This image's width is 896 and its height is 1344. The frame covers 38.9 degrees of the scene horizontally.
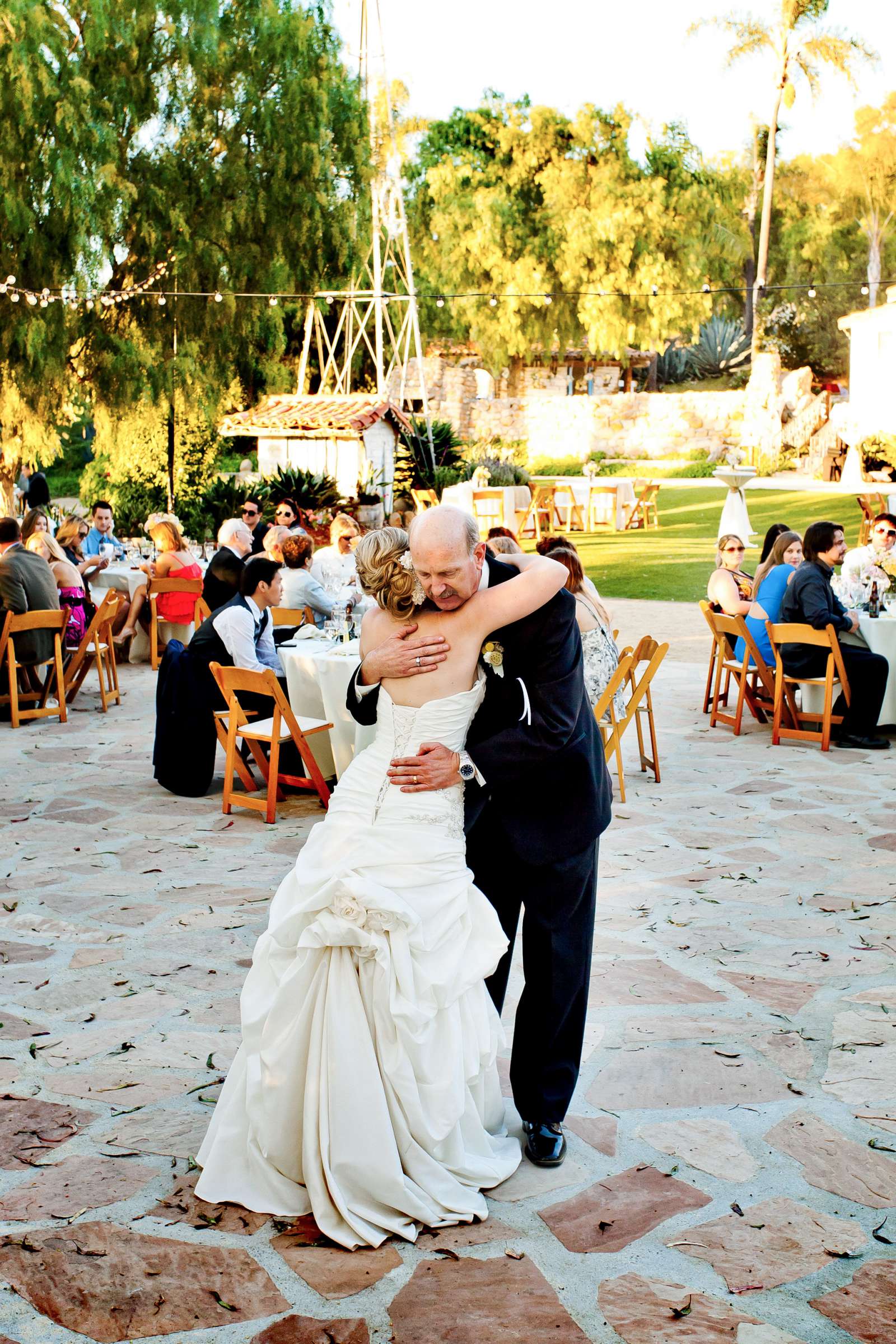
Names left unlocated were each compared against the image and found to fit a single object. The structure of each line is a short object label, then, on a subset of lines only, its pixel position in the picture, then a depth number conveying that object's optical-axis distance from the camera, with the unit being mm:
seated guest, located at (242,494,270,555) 12336
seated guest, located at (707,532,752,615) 9117
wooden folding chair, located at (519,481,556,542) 23864
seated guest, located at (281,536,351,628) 8648
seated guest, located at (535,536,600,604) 6918
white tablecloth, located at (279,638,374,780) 6934
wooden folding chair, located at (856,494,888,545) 17984
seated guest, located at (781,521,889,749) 8312
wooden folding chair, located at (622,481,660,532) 24531
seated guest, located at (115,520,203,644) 10852
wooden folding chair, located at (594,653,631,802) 6984
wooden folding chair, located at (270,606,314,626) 8602
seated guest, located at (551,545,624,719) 6926
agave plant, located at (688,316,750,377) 42906
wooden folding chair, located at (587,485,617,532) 24688
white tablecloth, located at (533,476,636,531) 24531
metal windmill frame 24000
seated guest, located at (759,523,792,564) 9430
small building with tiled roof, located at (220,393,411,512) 23359
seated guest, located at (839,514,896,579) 9883
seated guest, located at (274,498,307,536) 13312
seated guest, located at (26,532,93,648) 10008
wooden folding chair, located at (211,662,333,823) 6672
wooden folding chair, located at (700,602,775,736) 8703
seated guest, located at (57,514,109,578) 11742
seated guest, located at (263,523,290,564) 10133
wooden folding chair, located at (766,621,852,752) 8156
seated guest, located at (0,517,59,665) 8906
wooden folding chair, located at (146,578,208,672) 10680
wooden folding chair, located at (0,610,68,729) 8859
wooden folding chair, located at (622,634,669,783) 7273
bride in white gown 2984
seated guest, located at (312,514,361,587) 9367
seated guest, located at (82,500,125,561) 12648
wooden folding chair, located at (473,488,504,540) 22734
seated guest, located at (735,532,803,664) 8812
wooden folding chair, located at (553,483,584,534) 24875
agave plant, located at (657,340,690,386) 43750
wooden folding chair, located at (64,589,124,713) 9328
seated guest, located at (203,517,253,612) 8180
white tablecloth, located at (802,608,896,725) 8523
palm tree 35125
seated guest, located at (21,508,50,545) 10125
